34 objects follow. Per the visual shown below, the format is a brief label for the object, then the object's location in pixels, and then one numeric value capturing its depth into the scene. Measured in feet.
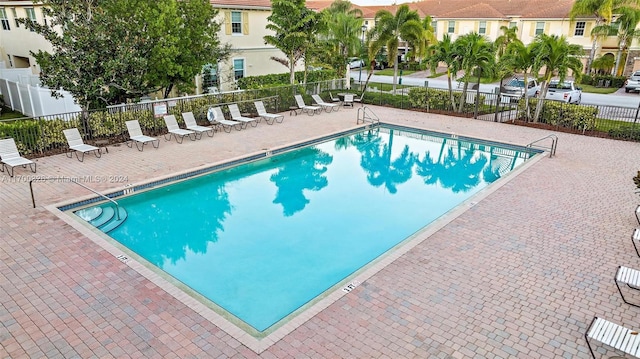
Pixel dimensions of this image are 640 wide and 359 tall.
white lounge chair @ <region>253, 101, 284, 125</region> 65.21
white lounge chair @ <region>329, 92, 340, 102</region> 81.46
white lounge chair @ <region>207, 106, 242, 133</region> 60.03
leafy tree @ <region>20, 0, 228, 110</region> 48.78
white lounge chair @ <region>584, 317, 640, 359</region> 17.87
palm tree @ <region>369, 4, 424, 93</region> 78.38
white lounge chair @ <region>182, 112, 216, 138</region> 56.03
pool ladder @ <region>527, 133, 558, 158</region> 50.50
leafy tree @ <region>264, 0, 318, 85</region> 74.02
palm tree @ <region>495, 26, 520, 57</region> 121.29
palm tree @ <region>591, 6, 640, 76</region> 114.11
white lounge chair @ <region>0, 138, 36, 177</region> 41.37
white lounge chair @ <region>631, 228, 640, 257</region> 27.84
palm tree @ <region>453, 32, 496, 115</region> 65.82
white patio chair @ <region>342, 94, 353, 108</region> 79.20
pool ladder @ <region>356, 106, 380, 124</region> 67.92
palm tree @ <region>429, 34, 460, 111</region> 68.59
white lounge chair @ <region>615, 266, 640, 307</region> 22.59
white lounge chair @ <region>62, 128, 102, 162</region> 46.24
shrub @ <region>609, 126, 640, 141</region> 57.62
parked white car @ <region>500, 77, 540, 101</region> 87.54
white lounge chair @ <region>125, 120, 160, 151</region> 50.26
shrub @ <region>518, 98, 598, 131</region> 61.11
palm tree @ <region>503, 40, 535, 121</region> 60.80
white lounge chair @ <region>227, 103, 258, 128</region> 62.39
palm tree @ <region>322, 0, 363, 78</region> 90.89
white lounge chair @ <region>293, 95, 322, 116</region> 73.10
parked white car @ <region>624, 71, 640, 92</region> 103.15
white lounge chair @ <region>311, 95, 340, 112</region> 75.82
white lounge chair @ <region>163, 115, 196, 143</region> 54.44
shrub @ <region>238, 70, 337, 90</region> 80.89
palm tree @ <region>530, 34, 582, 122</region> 58.95
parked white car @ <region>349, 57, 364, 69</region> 149.68
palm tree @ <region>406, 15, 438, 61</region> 79.46
